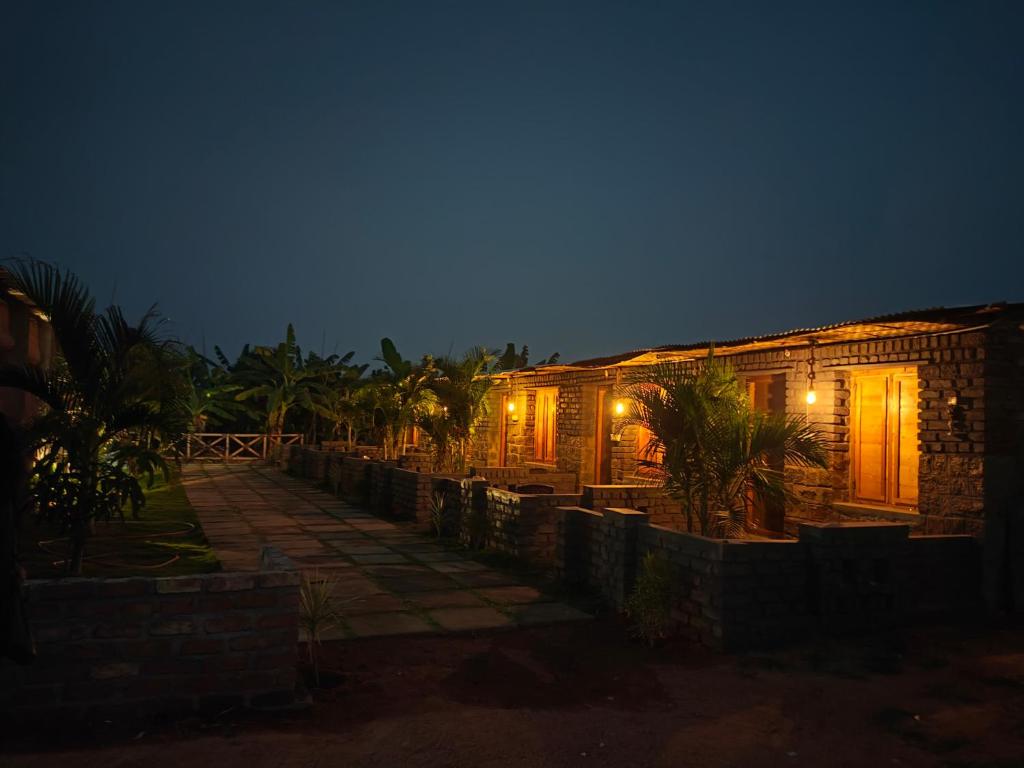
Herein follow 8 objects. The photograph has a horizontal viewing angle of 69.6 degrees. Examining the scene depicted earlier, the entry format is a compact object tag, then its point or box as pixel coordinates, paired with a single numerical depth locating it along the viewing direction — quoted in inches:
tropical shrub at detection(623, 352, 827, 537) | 257.8
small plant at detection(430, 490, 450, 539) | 403.5
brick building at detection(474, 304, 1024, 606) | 270.8
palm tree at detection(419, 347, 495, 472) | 527.8
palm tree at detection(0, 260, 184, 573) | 224.5
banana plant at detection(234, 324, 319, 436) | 949.2
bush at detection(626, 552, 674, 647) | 218.7
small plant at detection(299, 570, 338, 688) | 184.1
